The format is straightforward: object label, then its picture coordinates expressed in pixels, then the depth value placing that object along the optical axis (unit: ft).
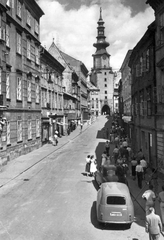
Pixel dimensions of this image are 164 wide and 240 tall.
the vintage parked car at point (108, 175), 44.62
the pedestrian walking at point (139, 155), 60.12
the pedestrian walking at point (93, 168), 58.13
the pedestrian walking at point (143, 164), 52.70
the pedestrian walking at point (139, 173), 49.24
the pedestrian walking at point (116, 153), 70.38
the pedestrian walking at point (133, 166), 55.93
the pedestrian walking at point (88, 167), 61.56
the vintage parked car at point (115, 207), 32.01
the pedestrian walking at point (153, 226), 26.03
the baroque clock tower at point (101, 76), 400.06
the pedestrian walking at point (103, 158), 60.22
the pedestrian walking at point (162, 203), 33.24
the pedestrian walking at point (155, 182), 48.07
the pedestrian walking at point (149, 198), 33.36
